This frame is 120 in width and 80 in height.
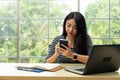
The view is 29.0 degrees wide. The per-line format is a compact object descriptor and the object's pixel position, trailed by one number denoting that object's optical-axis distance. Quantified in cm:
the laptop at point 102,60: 164
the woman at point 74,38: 257
